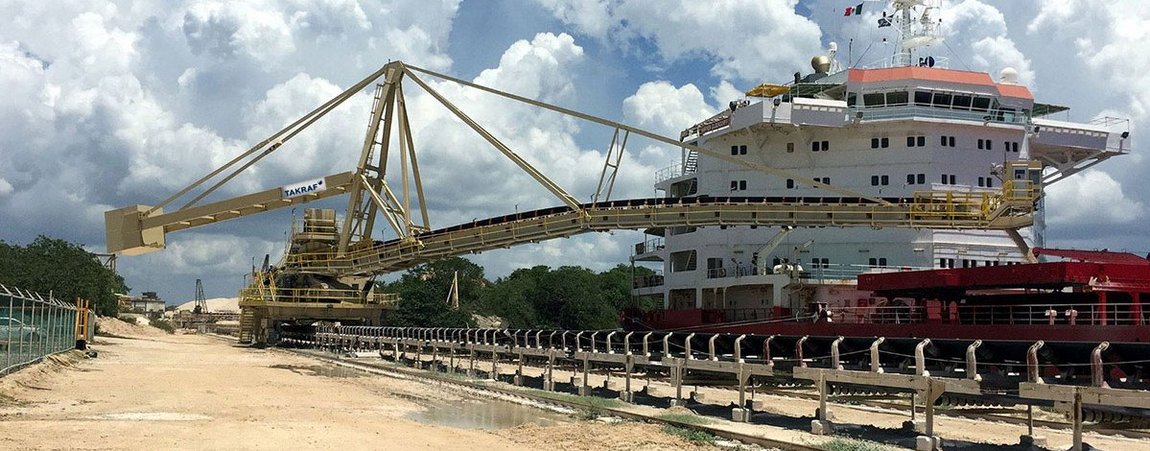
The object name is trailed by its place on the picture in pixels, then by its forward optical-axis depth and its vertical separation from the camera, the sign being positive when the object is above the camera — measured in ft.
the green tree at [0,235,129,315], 196.03 +4.85
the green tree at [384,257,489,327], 198.80 +2.73
